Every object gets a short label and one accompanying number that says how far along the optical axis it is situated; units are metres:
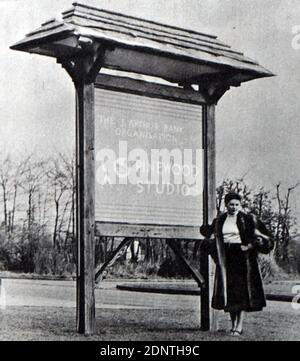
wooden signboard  10.63
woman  10.79
